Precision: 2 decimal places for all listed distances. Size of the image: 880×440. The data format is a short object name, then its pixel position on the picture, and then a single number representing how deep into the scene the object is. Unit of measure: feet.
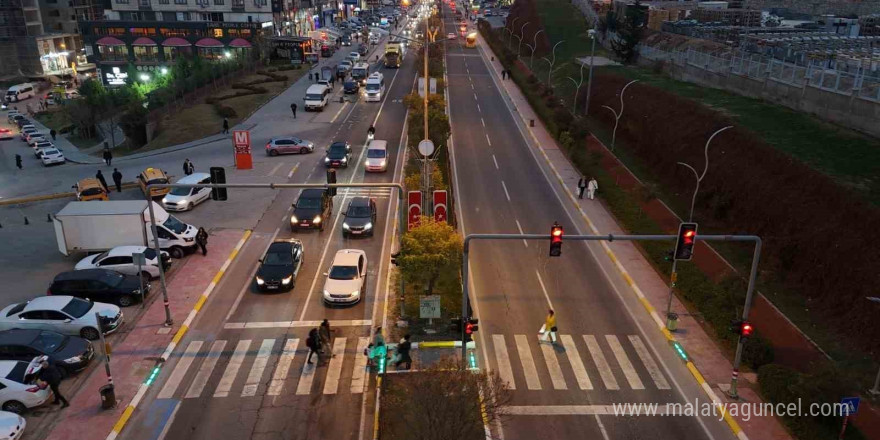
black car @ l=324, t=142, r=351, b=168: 144.87
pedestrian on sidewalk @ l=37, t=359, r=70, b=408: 60.23
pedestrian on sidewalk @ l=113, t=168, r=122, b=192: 129.29
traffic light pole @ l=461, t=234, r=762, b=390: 62.06
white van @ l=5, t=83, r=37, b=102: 331.77
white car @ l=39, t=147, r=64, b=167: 180.96
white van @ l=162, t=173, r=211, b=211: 117.08
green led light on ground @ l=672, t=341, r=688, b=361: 72.68
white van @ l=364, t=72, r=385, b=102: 222.48
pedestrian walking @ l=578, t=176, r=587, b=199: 125.90
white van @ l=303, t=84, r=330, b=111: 209.61
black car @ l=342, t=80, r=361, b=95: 235.81
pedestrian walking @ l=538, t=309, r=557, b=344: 73.55
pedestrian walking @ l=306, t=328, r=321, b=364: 69.15
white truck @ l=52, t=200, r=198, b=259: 94.68
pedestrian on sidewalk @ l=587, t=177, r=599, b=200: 125.80
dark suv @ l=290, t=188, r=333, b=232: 108.47
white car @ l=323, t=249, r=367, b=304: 82.79
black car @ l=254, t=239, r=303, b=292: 86.02
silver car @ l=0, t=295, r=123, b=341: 74.23
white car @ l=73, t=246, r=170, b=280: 89.86
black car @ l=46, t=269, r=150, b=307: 82.48
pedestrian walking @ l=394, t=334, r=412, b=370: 67.87
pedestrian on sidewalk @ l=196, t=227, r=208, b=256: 97.35
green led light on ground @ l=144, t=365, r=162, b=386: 66.63
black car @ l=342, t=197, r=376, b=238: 105.60
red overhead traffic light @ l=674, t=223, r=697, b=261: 61.16
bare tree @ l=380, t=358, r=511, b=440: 46.09
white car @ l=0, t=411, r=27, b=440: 55.16
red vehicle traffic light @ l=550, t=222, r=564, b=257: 62.64
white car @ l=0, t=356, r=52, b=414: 60.44
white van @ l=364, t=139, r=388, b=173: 142.33
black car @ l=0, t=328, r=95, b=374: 67.41
